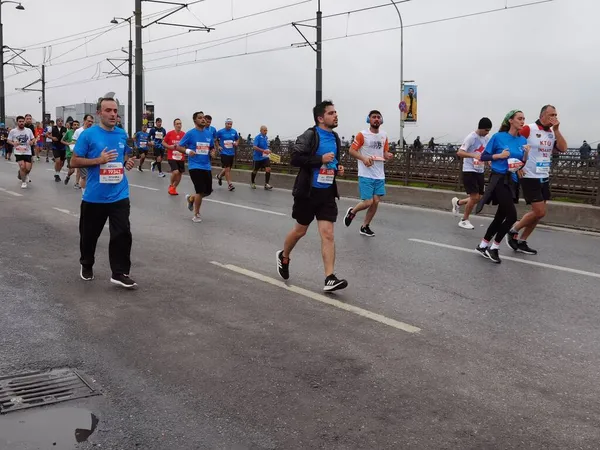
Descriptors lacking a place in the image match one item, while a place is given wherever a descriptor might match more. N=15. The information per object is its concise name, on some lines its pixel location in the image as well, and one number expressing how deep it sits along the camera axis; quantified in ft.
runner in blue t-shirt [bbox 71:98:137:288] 20.85
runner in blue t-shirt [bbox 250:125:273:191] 60.44
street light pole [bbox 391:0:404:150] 119.44
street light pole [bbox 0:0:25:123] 136.46
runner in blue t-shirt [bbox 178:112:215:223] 37.42
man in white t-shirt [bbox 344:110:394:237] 33.09
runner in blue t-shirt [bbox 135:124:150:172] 83.20
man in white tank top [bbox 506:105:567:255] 27.78
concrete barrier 38.09
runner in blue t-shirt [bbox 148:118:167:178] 74.84
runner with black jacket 20.70
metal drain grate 12.44
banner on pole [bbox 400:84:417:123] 116.67
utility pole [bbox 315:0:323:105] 80.79
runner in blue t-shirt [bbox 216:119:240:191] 59.77
